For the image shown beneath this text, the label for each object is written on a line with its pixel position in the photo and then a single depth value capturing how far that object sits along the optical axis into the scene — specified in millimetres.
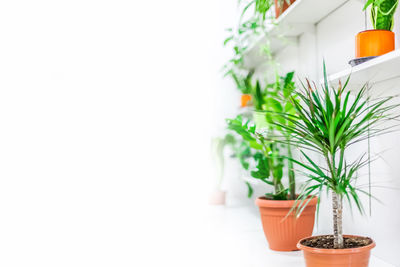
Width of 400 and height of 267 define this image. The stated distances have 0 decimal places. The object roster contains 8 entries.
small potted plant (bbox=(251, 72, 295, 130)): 1998
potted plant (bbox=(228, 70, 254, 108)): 3101
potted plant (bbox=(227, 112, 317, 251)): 1928
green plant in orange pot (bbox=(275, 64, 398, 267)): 1328
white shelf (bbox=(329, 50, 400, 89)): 1250
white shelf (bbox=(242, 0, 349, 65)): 2004
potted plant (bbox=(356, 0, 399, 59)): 1384
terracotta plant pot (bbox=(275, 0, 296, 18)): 2106
